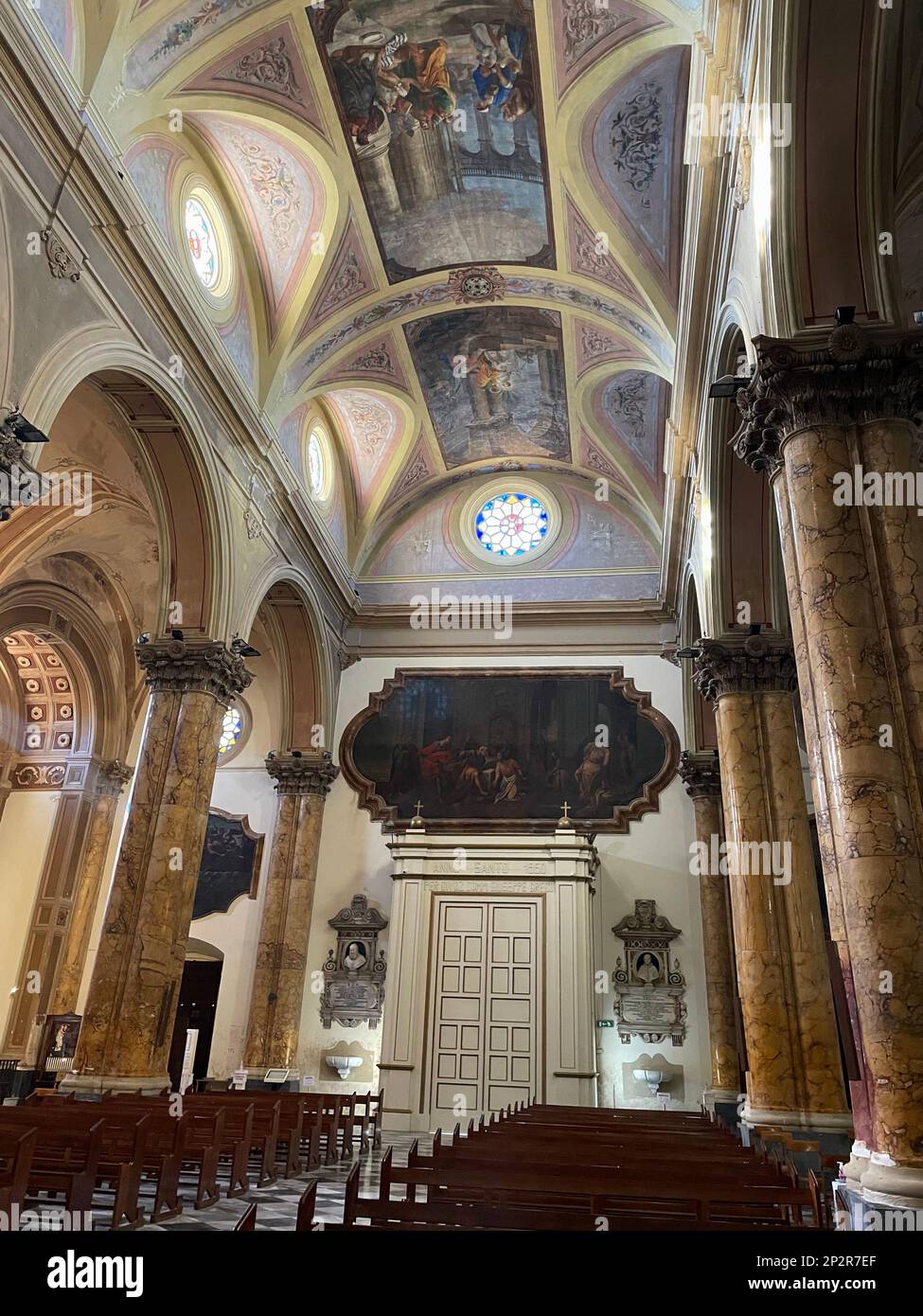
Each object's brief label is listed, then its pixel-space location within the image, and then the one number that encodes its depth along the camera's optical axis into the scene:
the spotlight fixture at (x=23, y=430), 7.68
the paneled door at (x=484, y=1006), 14.12
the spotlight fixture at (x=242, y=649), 12.73
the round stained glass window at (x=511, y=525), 19.92
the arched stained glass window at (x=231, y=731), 19.44
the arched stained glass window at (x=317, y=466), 17.20
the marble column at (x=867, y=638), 5.11
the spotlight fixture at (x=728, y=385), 7.50
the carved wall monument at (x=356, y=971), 16.23
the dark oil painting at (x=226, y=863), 17.86
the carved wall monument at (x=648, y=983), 15.10
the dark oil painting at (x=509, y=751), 17.05
